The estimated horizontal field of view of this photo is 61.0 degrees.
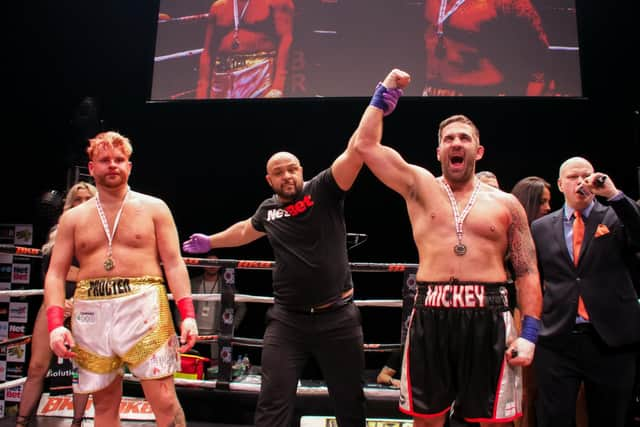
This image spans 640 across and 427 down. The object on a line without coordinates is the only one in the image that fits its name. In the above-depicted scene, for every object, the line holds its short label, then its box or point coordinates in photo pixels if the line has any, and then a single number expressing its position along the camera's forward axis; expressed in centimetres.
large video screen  480
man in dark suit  207
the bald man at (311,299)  225
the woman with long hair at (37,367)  276
